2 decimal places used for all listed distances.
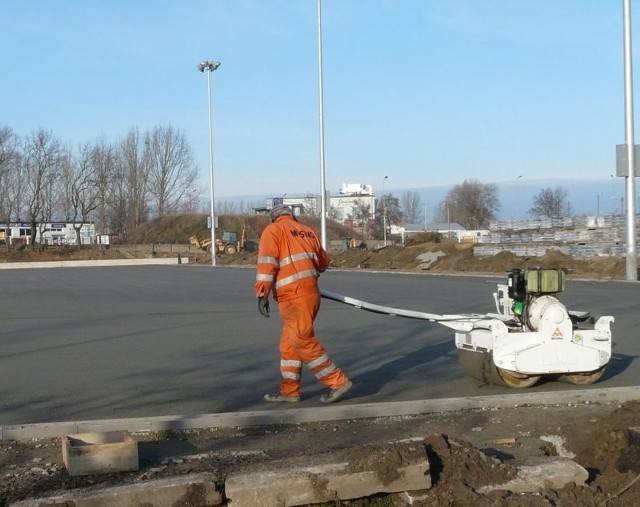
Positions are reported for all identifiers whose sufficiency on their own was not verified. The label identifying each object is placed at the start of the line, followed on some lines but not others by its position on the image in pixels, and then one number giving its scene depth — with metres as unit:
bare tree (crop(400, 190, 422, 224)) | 145.05
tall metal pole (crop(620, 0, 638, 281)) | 27.17
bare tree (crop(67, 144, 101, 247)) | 89.06
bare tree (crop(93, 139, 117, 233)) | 90.25
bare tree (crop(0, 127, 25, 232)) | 84.94
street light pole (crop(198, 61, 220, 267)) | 60.47
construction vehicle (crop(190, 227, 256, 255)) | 74.19
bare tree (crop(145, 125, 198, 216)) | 99.00
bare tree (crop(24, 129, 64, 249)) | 87.19
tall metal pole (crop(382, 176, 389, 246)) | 87.14
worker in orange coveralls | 7.95
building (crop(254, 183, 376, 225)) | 121.99
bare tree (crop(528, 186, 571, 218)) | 93.12
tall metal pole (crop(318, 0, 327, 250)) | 44.59
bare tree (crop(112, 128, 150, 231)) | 98.25
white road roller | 8.38
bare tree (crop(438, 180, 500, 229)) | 117.12
